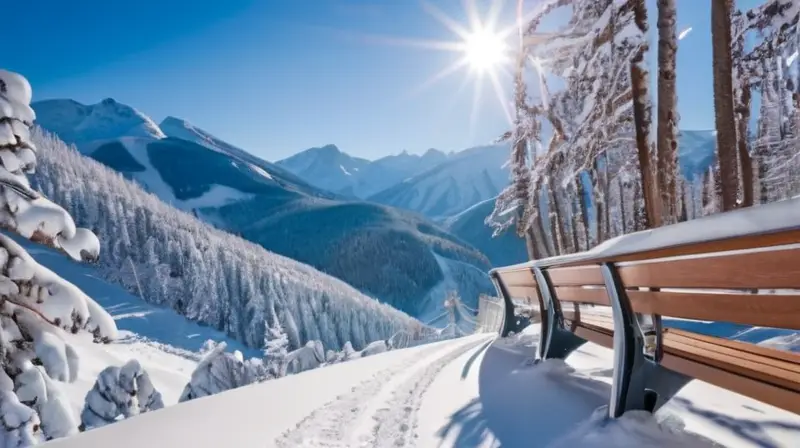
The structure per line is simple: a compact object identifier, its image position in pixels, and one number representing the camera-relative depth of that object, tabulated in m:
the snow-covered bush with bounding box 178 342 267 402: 12.80
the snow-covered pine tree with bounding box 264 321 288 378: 19.77
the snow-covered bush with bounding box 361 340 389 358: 14.27
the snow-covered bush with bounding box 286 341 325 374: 18.70
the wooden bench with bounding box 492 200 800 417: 1.50
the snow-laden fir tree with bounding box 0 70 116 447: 5.67
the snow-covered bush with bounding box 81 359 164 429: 10.27
